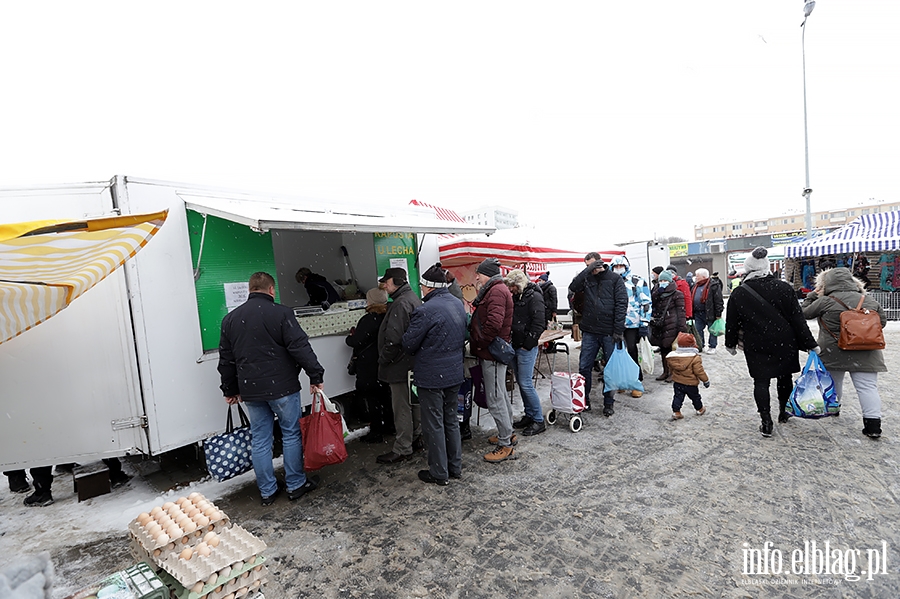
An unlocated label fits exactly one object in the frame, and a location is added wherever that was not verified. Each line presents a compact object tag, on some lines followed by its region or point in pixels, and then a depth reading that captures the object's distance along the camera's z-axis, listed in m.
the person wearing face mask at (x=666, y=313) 6.70
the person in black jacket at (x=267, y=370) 3.55
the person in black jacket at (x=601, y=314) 5.31
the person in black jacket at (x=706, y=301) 8.95
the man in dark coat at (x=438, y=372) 3.86
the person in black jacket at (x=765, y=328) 4.45
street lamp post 11.51
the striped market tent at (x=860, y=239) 11.83
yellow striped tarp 2.47
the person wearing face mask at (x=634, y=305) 6.05
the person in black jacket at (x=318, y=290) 6.28
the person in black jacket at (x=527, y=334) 4.89
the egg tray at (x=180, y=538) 1.93
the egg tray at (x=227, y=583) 1.74
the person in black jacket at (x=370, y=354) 4.80
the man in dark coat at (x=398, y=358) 4.30
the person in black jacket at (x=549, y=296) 8.42
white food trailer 3.52
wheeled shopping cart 5.10
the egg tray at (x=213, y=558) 1.74
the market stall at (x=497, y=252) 7.02
